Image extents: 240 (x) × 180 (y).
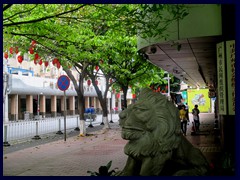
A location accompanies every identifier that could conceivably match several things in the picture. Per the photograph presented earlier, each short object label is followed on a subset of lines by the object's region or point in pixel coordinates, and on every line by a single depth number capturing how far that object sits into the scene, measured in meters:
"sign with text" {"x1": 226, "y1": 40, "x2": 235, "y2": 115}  6.06
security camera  8.90
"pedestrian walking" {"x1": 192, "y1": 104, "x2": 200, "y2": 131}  15.93
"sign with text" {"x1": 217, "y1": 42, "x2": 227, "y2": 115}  6.26
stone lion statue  4.78
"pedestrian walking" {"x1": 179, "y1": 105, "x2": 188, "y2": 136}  14.85
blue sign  12.42
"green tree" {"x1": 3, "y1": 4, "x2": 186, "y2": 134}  6.93
